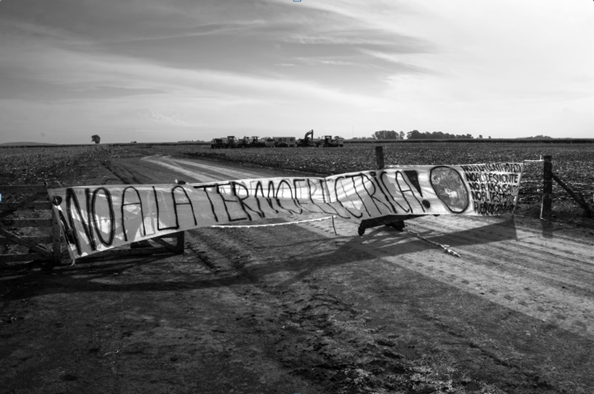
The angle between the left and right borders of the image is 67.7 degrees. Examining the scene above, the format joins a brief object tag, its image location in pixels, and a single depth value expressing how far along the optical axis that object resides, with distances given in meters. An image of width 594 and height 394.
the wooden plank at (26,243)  7.55
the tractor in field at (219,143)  80.19
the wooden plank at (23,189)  7.84
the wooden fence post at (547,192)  11.73
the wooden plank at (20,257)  7.62
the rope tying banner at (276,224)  10.70
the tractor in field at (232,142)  80.00
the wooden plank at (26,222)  7.68
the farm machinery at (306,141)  83.06
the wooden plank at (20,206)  7.58
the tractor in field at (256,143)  83.06
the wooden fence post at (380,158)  11.09
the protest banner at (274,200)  7.78
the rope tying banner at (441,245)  8.20
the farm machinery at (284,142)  82.00
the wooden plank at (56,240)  7.76
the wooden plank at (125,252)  8.29
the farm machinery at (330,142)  82.74
